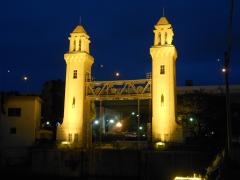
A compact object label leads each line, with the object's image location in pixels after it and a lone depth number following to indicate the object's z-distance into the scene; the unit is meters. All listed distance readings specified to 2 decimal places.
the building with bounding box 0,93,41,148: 57.12
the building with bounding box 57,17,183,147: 54.03
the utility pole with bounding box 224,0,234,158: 28.55
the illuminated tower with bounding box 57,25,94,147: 58.25
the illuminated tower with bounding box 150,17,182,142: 53.47
